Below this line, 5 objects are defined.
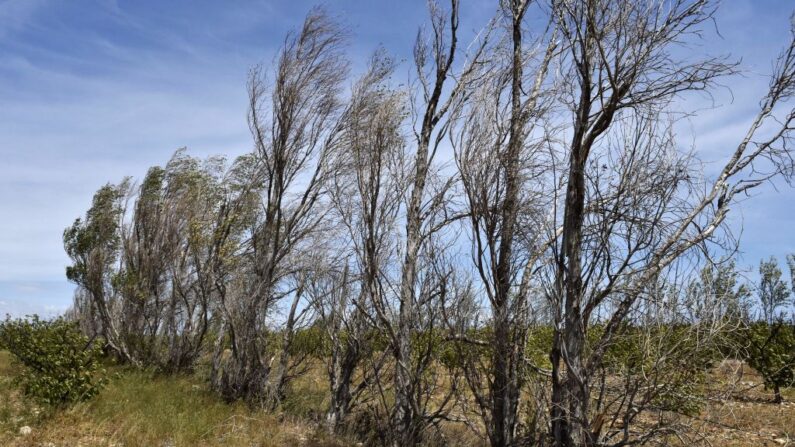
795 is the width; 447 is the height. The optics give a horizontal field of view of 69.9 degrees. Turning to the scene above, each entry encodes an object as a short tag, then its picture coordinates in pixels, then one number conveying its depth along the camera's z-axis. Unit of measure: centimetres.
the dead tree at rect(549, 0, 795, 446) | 565
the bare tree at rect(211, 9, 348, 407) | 1140
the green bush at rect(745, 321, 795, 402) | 1401
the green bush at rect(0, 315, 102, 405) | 889
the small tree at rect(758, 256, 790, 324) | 2994
